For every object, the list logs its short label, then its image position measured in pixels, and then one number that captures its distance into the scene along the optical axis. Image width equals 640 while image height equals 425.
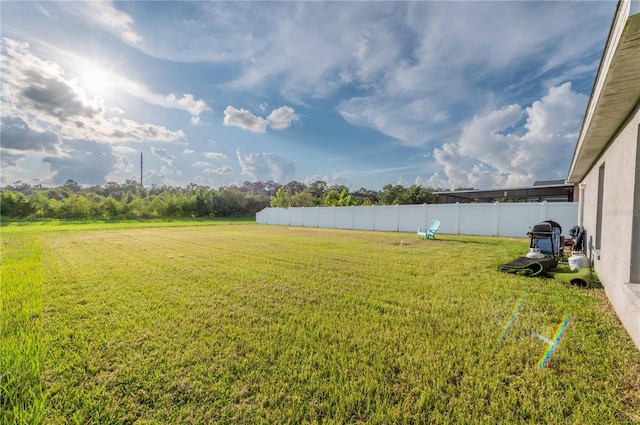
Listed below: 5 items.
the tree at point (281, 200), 31.06
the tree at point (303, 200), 35.25
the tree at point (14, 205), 31.40
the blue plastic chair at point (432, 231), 12.04
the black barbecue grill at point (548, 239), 6.48
